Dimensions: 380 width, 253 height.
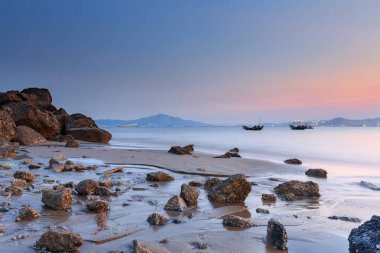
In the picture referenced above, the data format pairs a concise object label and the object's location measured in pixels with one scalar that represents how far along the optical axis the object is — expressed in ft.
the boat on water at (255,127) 330.54
